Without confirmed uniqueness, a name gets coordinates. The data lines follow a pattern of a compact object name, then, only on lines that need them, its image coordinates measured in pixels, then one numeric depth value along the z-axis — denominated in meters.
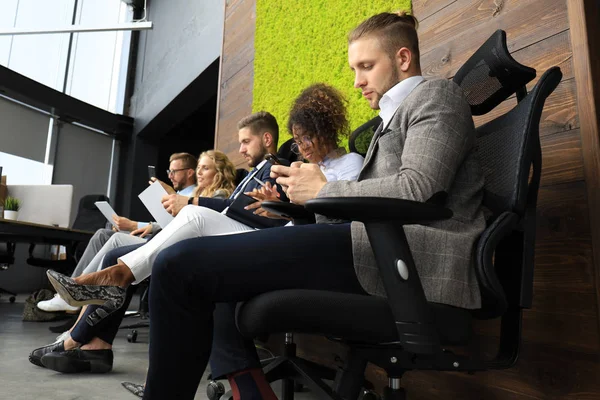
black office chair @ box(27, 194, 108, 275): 3.99
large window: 5.85
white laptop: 3.72
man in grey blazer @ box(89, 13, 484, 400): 0.77
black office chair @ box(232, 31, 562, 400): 0.69
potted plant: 3.48
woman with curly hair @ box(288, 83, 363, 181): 1.64
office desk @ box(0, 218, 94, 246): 3.18
